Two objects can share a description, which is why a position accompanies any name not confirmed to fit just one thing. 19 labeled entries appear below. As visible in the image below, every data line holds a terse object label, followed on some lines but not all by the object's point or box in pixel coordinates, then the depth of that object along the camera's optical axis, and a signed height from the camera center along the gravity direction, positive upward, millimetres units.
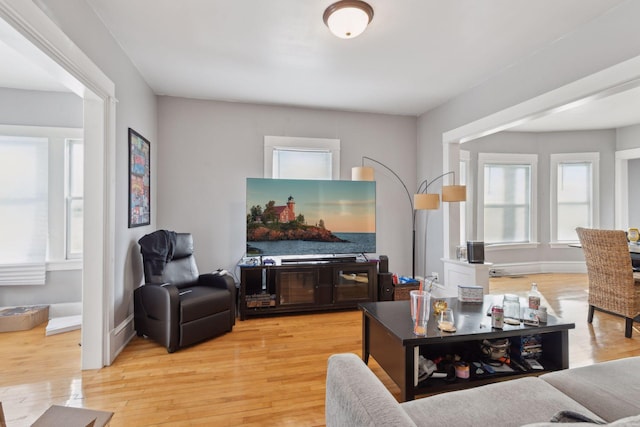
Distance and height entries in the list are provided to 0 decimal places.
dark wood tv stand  3709 -879
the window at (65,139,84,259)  3637 +152
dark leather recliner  2762 -769
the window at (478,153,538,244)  5812 +286
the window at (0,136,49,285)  3453 +24
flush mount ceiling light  2152 +1343
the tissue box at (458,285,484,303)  2494 -623
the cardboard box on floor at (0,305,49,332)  3207 -1076
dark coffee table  1823 -794
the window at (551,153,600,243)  5902 +364
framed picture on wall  3051 +326
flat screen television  3824 -47
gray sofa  1016 -734
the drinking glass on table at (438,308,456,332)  1912 -654
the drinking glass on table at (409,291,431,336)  1896 -569
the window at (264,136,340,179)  4312 +759
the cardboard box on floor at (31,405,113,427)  1331 -873
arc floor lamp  3660 +250
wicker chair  3016 -584
